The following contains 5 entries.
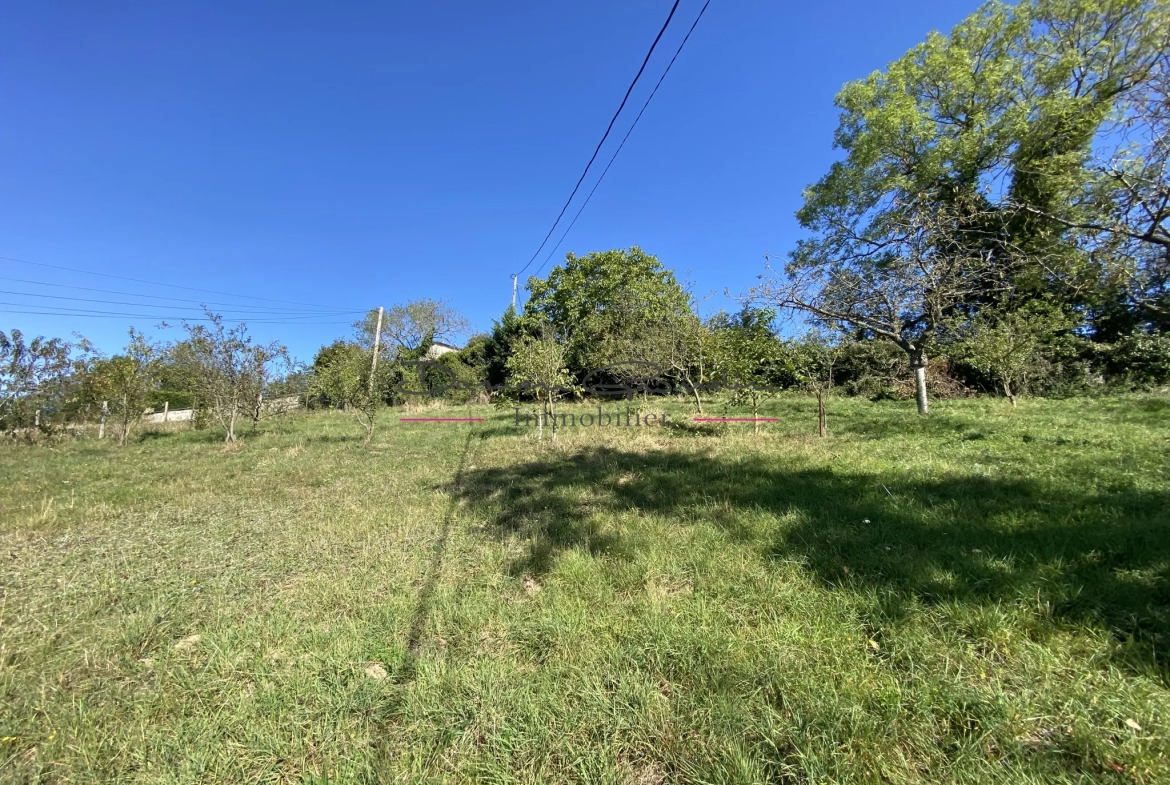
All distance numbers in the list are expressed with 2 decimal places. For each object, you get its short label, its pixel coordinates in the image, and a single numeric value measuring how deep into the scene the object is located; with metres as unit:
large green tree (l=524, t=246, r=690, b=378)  21.52
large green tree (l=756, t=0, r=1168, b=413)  9.70
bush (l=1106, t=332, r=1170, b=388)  11.86
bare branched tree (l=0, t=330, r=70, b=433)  9.95
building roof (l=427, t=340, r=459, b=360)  30.66
